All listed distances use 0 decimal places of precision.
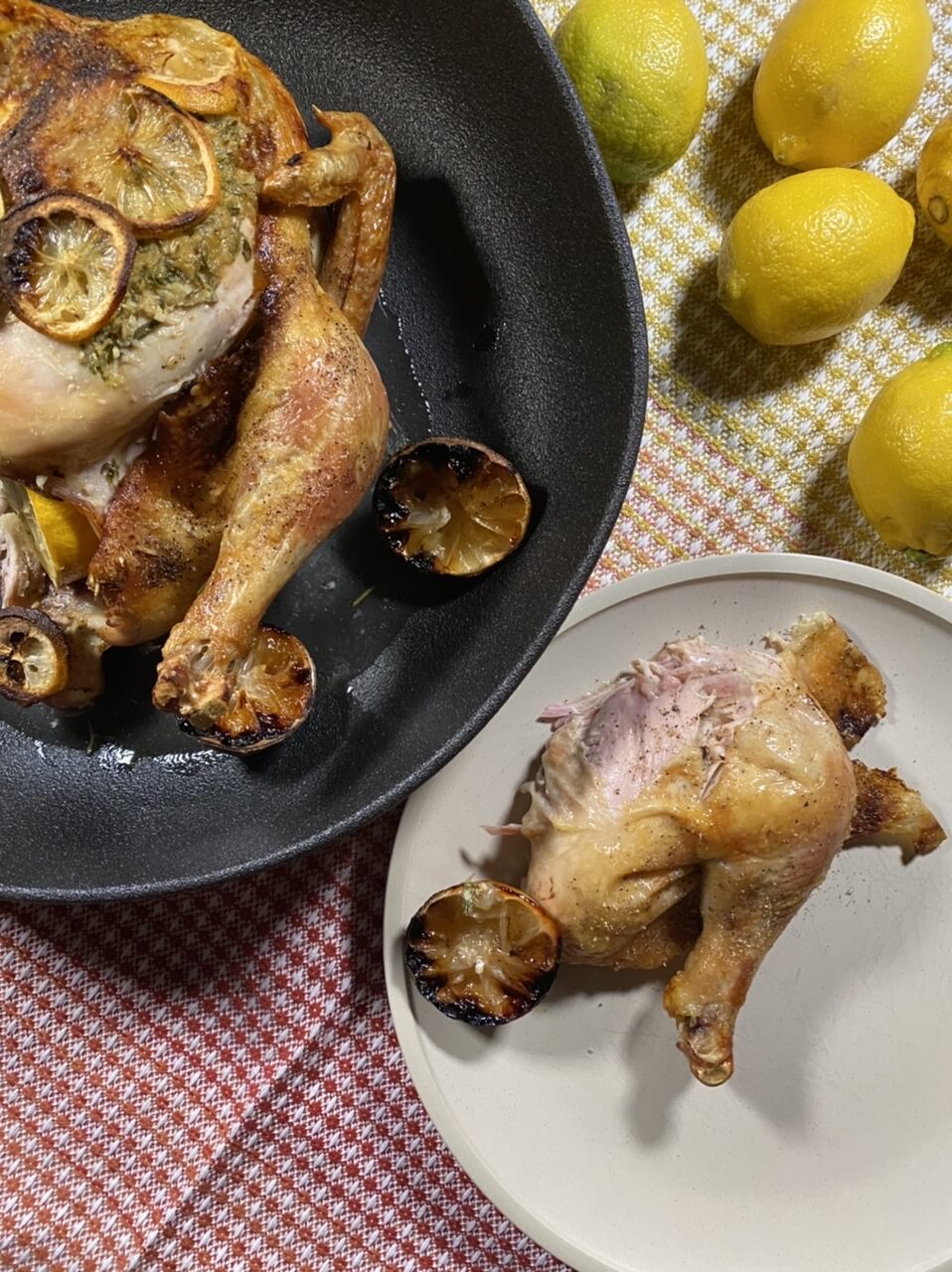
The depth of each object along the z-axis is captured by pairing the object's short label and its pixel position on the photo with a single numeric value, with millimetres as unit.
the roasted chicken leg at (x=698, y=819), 443
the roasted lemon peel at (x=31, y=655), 446
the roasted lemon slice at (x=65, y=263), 378
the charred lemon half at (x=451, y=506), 467
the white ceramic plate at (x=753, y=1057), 498
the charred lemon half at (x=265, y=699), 426
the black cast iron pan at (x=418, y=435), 457
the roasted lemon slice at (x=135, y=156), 392
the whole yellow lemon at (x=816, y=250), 466
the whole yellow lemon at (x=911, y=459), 463
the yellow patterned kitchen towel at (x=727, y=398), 523
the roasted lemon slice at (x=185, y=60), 406
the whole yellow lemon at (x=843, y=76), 466
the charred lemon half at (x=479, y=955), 463
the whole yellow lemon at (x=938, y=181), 485
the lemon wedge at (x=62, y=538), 432
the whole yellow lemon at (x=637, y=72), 468
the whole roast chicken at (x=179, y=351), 390
